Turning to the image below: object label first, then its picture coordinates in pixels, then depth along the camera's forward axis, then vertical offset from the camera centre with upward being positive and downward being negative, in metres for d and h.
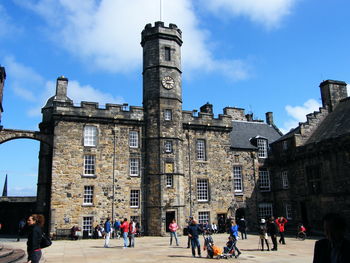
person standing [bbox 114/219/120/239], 24.28 -1.90
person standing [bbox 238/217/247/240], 21.56 -1.77
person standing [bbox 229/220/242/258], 13.37 -1.40
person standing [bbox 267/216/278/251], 15.38 -1.49
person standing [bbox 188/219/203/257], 13.46 -1.42
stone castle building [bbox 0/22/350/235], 25.39 +3.44
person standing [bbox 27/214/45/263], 6.39 -0.67
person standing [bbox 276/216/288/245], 18.42 -1.58
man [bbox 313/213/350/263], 3.28 -0.48
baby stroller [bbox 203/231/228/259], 13.16 -2.07
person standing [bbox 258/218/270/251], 15.05 -1.52
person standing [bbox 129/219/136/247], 17.14 -1.45
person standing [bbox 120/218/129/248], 16.62 -1.36
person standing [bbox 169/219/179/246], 17.48 -1.43
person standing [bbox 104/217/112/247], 17.64 -1.50
